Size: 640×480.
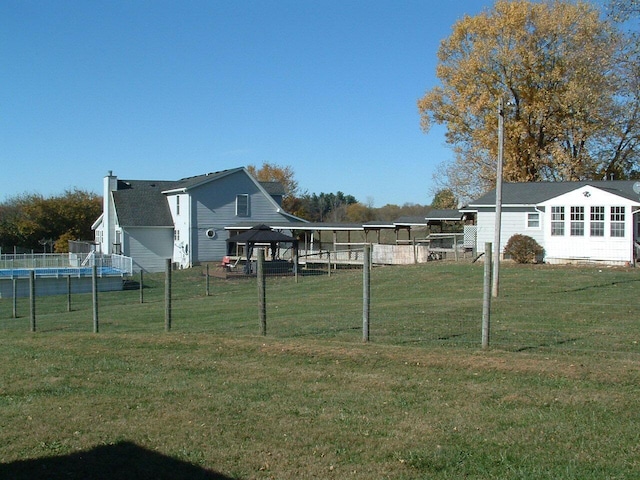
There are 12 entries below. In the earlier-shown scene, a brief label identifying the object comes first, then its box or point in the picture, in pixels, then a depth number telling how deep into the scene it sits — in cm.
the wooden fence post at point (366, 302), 1080
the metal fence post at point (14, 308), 2219
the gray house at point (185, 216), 4762
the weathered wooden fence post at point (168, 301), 1314
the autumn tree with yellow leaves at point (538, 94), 3997
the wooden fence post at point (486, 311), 995
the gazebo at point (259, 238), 3788
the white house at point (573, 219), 3050
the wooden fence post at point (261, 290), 1162
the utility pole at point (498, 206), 1953
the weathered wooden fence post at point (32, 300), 1518
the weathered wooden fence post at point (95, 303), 1415
